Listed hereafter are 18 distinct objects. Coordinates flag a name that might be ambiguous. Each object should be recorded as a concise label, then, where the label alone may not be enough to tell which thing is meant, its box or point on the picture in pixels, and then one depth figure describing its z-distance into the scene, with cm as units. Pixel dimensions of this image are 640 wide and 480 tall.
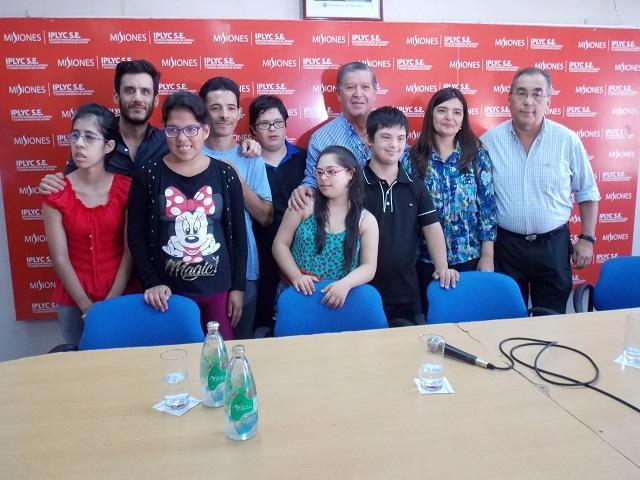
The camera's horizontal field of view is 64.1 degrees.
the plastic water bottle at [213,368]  137
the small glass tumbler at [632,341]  167
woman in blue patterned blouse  279
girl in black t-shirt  224
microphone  161
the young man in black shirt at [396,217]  256
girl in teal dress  236
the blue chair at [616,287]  273
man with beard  259
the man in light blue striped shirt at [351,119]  293
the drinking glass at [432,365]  147
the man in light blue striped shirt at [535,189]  295
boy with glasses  286
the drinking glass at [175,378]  139
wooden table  112
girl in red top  233
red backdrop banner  309
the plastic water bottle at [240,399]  120
